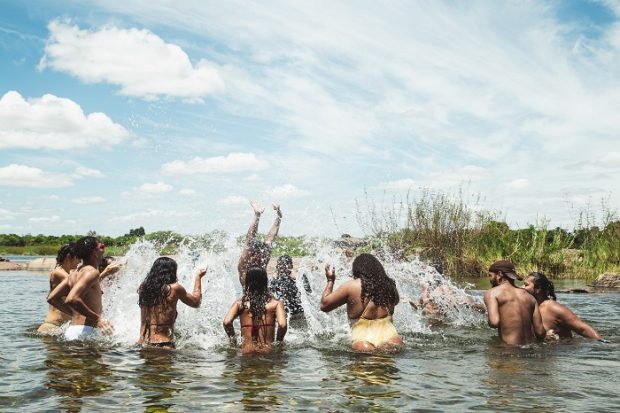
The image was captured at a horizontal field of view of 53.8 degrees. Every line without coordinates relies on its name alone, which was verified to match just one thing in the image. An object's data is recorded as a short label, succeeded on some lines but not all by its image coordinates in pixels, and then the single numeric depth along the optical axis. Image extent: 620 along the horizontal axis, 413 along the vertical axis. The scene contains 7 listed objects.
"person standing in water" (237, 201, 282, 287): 9.88
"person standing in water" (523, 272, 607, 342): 9.38
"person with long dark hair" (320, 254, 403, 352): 8.16
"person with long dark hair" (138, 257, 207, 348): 8.09
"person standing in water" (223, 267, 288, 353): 7.84
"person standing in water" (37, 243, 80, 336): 9.40
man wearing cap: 8.70
